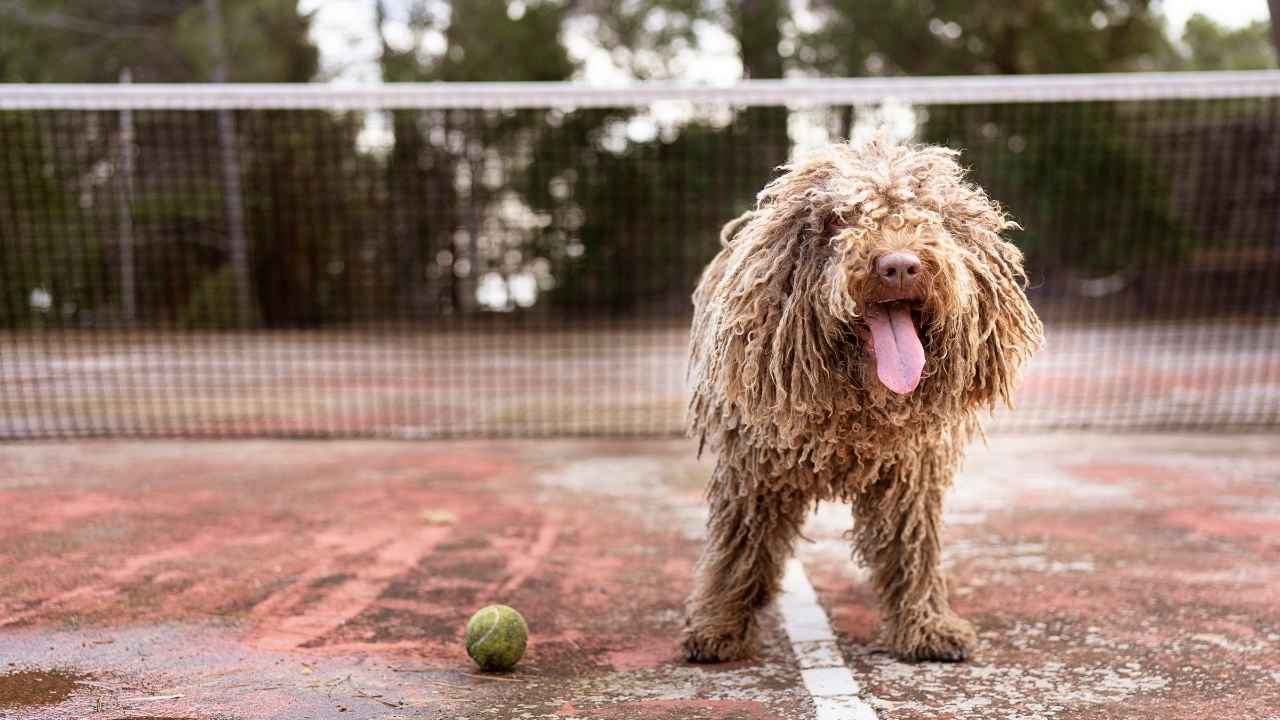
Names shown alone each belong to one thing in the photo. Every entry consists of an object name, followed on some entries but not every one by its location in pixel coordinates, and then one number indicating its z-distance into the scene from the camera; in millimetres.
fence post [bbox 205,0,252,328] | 17891
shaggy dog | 3402
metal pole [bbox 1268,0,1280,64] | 6312
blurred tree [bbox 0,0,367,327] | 17453
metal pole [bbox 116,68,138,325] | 16109
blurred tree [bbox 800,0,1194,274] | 21750
